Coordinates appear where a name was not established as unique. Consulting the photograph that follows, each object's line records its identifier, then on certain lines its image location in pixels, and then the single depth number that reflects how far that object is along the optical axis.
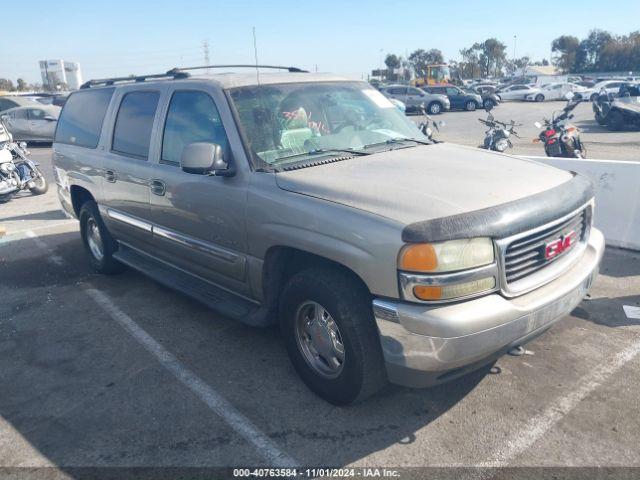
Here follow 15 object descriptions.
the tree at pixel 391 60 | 98.06
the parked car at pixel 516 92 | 41.39
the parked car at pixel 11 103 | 20.86
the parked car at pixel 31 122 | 19.44
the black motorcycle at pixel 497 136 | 10.43
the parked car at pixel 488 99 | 34.74
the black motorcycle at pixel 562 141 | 9.00
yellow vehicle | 50.34
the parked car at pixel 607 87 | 37.35
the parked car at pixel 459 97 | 32.97
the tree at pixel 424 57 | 104.31
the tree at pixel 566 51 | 97.48
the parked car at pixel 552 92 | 41.16
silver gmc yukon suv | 2.71
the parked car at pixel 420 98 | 31.48
